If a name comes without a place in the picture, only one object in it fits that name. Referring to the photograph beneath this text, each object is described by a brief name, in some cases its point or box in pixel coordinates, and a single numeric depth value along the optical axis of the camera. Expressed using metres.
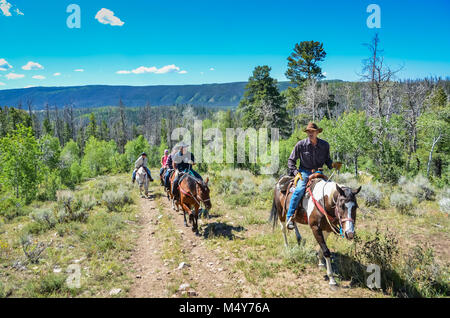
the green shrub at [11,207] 11.84
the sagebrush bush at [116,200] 11.73
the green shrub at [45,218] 8.93
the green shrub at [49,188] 15.58
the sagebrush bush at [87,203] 11.54
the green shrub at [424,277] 4.48
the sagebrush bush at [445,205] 9.15
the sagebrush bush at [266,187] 13.49
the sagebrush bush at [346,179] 13.18
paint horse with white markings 4.23
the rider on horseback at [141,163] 15.02
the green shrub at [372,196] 10.57
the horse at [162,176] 14.52
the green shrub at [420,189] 11.40
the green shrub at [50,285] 4.91
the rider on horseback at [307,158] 5.66
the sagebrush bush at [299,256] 5.85
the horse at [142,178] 14.53
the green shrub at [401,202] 9.70
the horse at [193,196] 8.24
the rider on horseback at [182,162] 10.04
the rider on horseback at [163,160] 14.58
